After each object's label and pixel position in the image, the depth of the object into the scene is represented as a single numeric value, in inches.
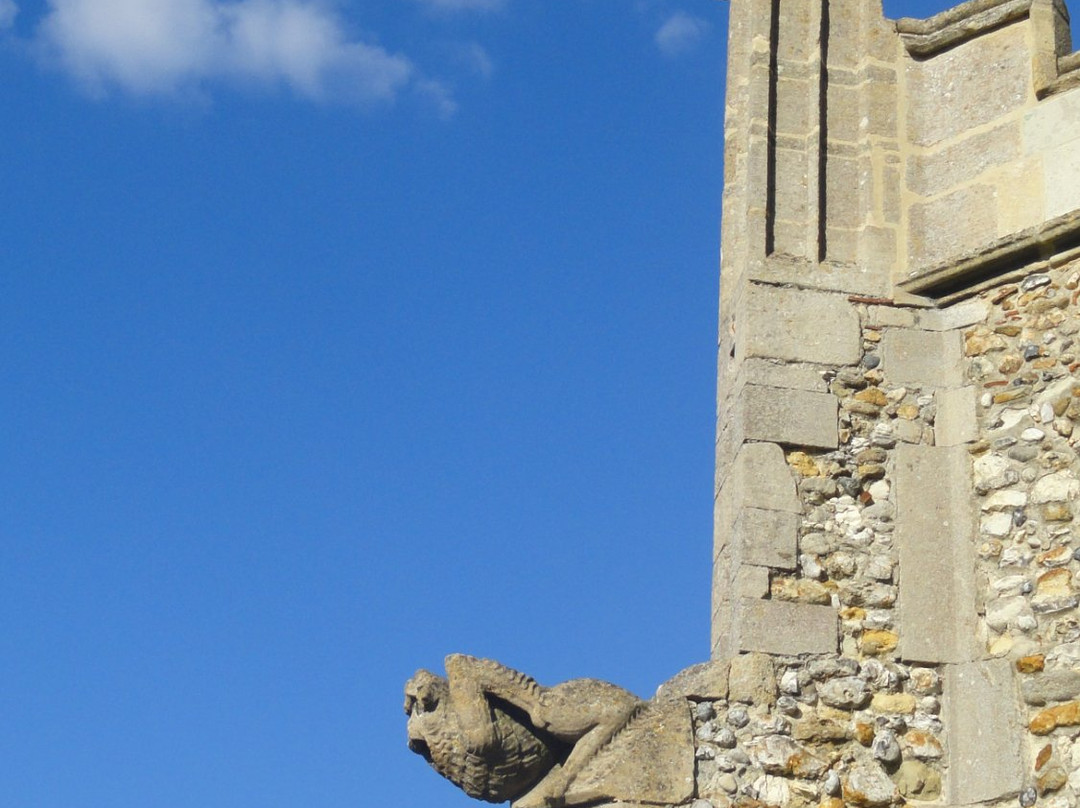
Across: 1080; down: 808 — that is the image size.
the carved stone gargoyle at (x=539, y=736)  572.4
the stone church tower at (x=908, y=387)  575.7
